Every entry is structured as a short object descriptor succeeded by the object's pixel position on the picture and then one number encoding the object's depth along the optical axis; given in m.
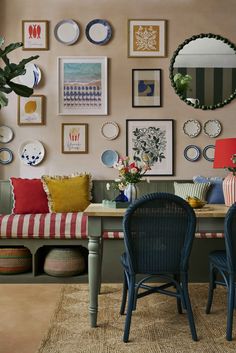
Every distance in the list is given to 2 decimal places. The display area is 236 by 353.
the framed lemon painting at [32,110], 5.05
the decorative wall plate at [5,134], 5.07
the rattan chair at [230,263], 2.64
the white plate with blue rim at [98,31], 5.05
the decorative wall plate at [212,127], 5.07
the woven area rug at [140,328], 2.60
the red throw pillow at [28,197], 4.57
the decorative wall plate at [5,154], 5.08
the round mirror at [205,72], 5.04
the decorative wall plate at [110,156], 5.08
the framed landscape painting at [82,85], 5.05
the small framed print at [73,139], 5.07
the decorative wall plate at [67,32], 5.05
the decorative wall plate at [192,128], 5.06
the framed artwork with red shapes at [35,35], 5.05
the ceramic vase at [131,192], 3.27
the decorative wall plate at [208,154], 5.08
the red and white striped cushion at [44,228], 4.14
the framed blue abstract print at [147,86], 5.06
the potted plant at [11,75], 4.13
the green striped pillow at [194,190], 4.56
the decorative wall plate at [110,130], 5.06
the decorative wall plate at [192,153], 5.06
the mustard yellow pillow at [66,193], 4.55
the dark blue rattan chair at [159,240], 2.62
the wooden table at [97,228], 2.91
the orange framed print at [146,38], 5.05
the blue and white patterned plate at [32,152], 5.07
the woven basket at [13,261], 4.20
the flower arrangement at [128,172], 3.22
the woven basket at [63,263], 4.14
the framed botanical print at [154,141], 5.07
